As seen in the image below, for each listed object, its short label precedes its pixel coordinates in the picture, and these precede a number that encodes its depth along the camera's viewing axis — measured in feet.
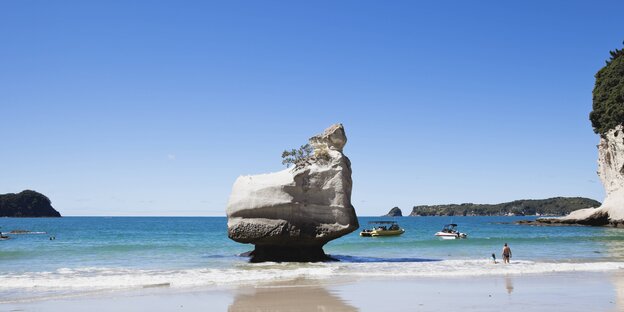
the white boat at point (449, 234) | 188.38
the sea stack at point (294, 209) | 93.86
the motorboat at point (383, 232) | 207.00
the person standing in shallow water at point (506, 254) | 93.35
